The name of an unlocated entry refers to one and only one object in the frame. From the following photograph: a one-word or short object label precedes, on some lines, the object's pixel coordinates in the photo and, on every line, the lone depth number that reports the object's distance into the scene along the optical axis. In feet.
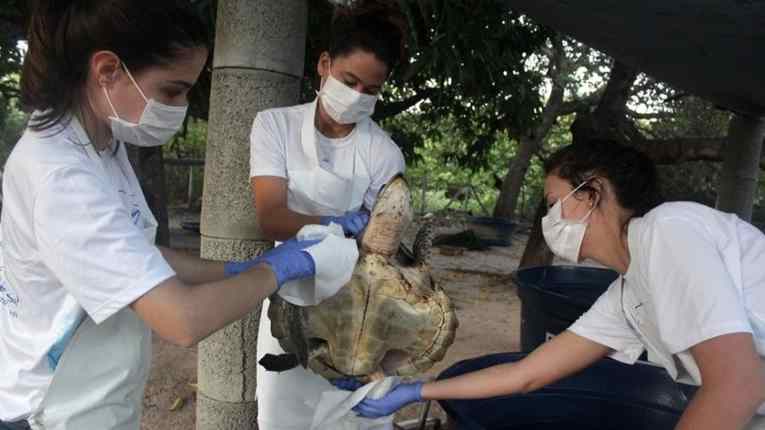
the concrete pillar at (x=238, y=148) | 6.12
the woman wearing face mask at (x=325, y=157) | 5.73
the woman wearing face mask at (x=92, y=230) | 3.11
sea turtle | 5.53
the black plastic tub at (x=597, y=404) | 6.23
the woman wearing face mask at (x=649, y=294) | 3.32
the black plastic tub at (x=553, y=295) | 7.81
